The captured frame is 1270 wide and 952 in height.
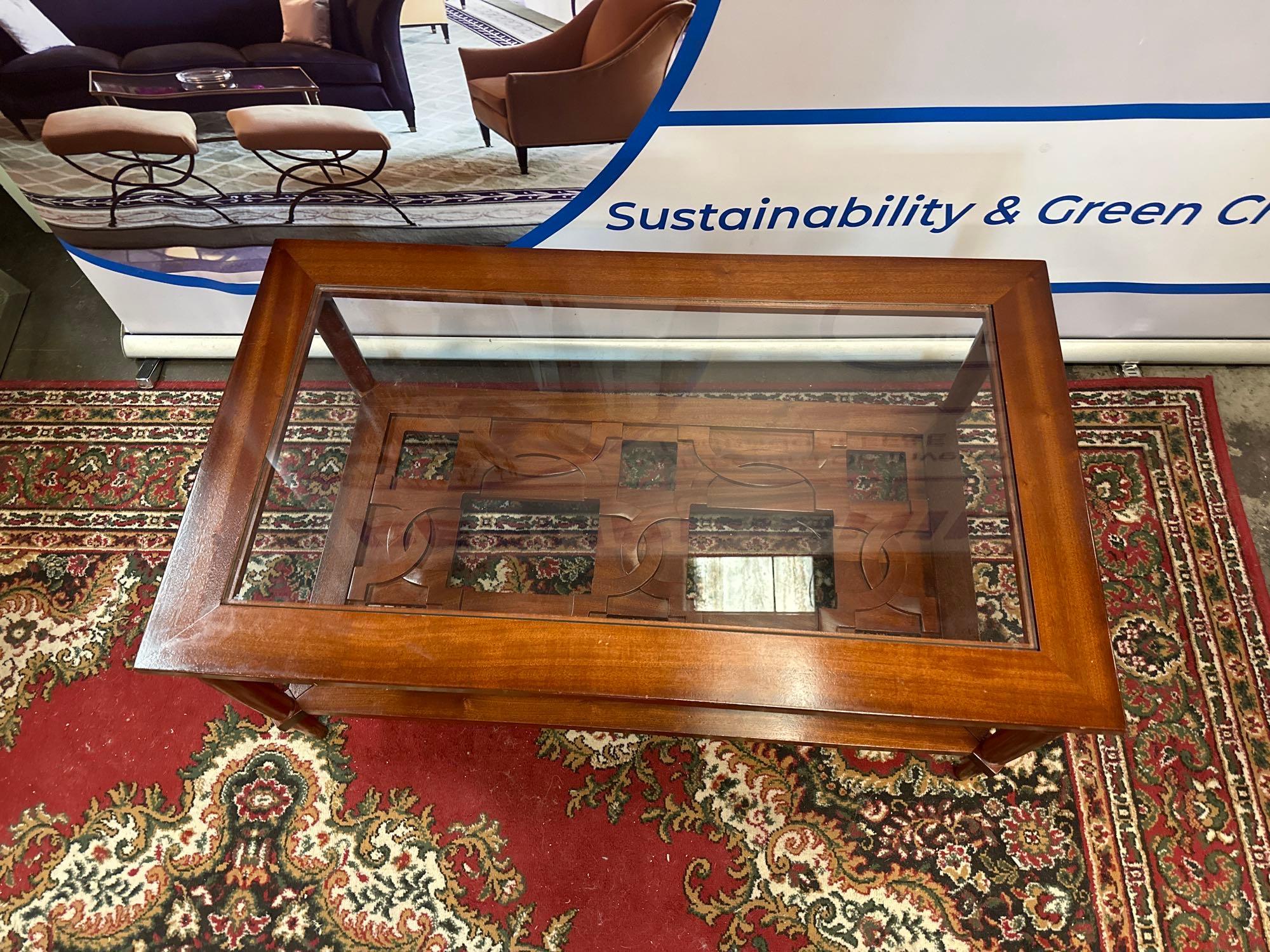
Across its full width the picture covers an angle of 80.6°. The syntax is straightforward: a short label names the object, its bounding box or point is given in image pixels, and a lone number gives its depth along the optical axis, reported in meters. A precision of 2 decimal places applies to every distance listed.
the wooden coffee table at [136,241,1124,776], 0.88
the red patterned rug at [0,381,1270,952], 1.22
